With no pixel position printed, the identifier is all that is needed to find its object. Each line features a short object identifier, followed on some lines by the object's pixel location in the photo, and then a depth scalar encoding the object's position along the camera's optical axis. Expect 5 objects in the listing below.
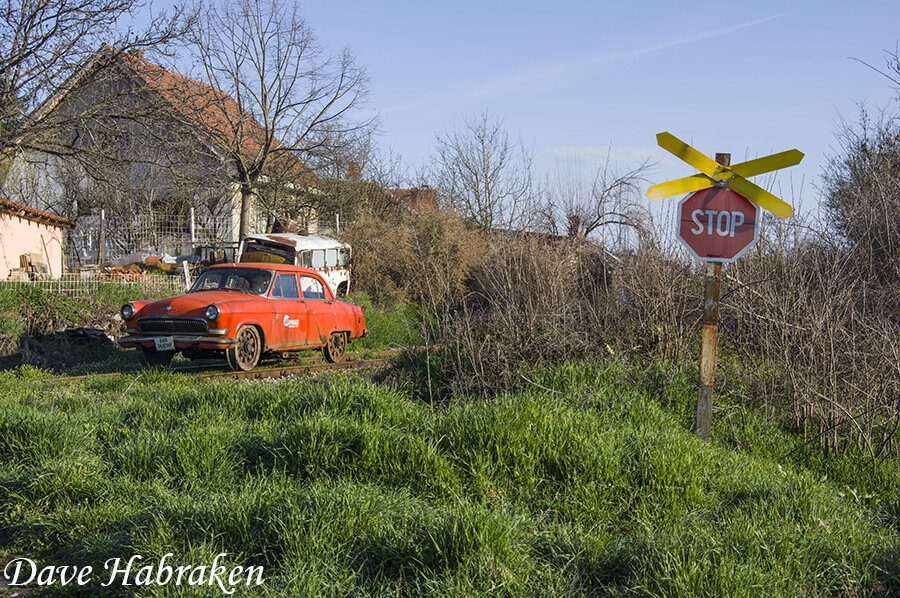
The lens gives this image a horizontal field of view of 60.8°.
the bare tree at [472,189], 28.64
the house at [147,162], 17.20
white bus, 23.39
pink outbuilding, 20.80
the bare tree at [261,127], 26.11
